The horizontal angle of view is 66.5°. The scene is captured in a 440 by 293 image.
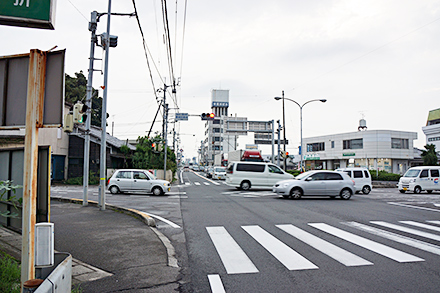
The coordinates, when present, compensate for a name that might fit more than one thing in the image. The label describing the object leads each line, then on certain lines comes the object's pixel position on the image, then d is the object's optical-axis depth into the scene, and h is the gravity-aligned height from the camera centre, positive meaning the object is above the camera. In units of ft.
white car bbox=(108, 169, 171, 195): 68.59 -3.36
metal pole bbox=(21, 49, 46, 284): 11.88 +0.30
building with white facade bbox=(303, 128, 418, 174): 177.47 +10.19
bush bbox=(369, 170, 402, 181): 132.99 -3.36
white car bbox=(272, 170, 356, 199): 60.16 -3.23
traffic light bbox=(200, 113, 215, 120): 83.35 +12.80
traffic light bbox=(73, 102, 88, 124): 32.27 +5.45
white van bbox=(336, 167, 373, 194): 78.59 -2.45
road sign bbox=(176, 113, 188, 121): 105.81 +15.97
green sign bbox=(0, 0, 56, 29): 12.26 +5.67
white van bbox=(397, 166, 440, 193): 78.89 -2.84
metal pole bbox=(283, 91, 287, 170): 128.47 +14.68
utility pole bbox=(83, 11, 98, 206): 44.42 +9.56
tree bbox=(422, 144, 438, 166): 153.17 +4.55
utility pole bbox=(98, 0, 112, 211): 42.45 +4.98
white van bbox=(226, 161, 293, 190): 79.56 -1.90
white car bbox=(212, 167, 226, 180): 134.41 -2.44
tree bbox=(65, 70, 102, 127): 149.14 +33.63
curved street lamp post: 111.55 +22.77
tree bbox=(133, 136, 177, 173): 113.91 +3.60
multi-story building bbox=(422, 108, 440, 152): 217.56 +25.91
